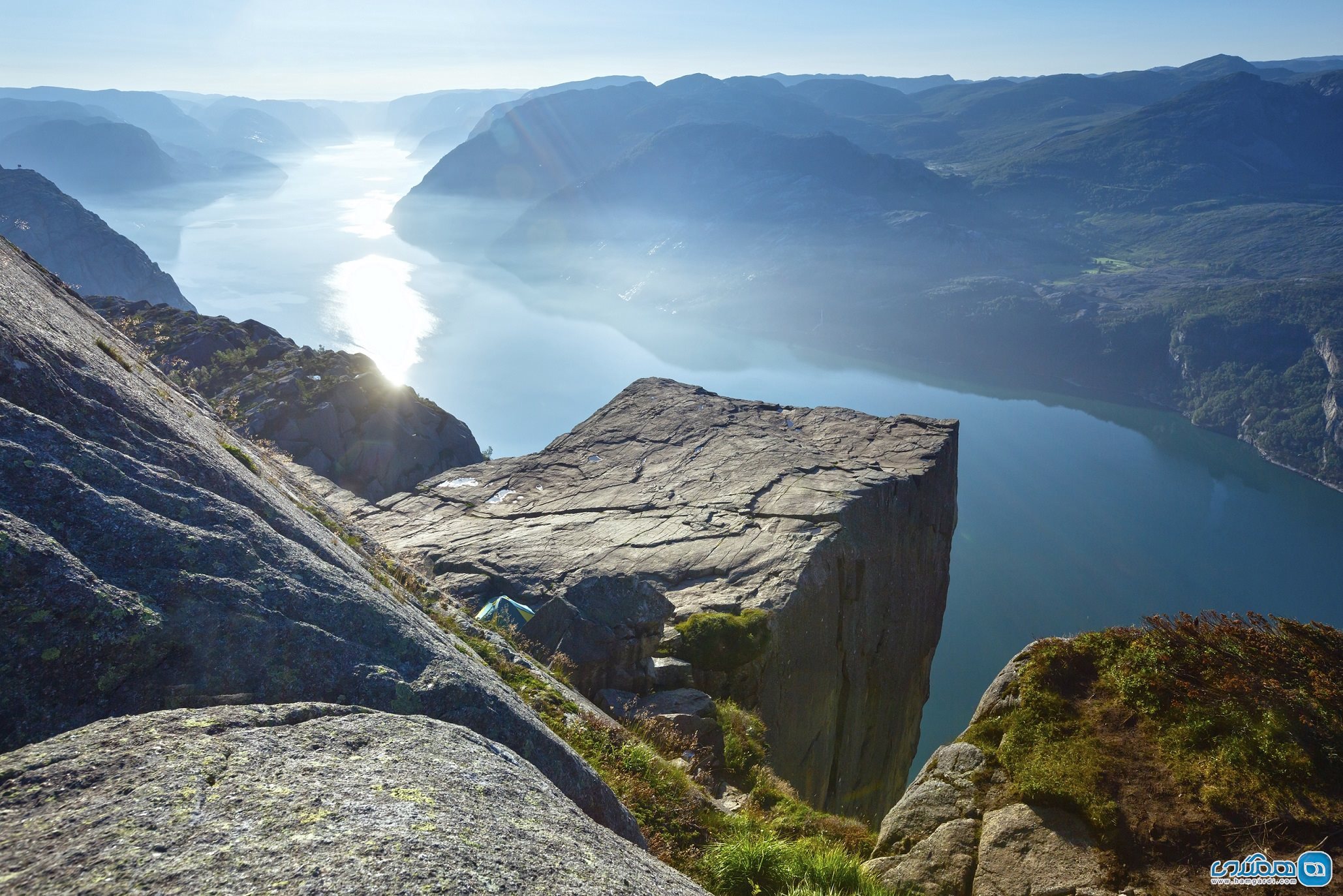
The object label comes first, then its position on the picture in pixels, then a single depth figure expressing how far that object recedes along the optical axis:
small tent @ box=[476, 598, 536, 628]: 15.30
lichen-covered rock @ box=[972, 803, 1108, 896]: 7.70
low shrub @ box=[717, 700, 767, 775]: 12.65
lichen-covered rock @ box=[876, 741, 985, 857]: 9.11
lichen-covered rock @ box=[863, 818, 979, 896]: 8.30
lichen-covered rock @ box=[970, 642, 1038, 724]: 10.31
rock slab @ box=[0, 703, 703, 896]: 3.79
